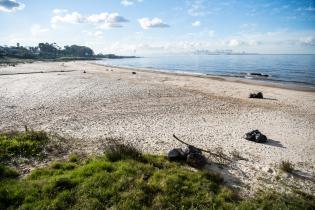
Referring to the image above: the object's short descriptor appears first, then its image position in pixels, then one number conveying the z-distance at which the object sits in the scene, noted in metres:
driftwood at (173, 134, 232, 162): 9.15
